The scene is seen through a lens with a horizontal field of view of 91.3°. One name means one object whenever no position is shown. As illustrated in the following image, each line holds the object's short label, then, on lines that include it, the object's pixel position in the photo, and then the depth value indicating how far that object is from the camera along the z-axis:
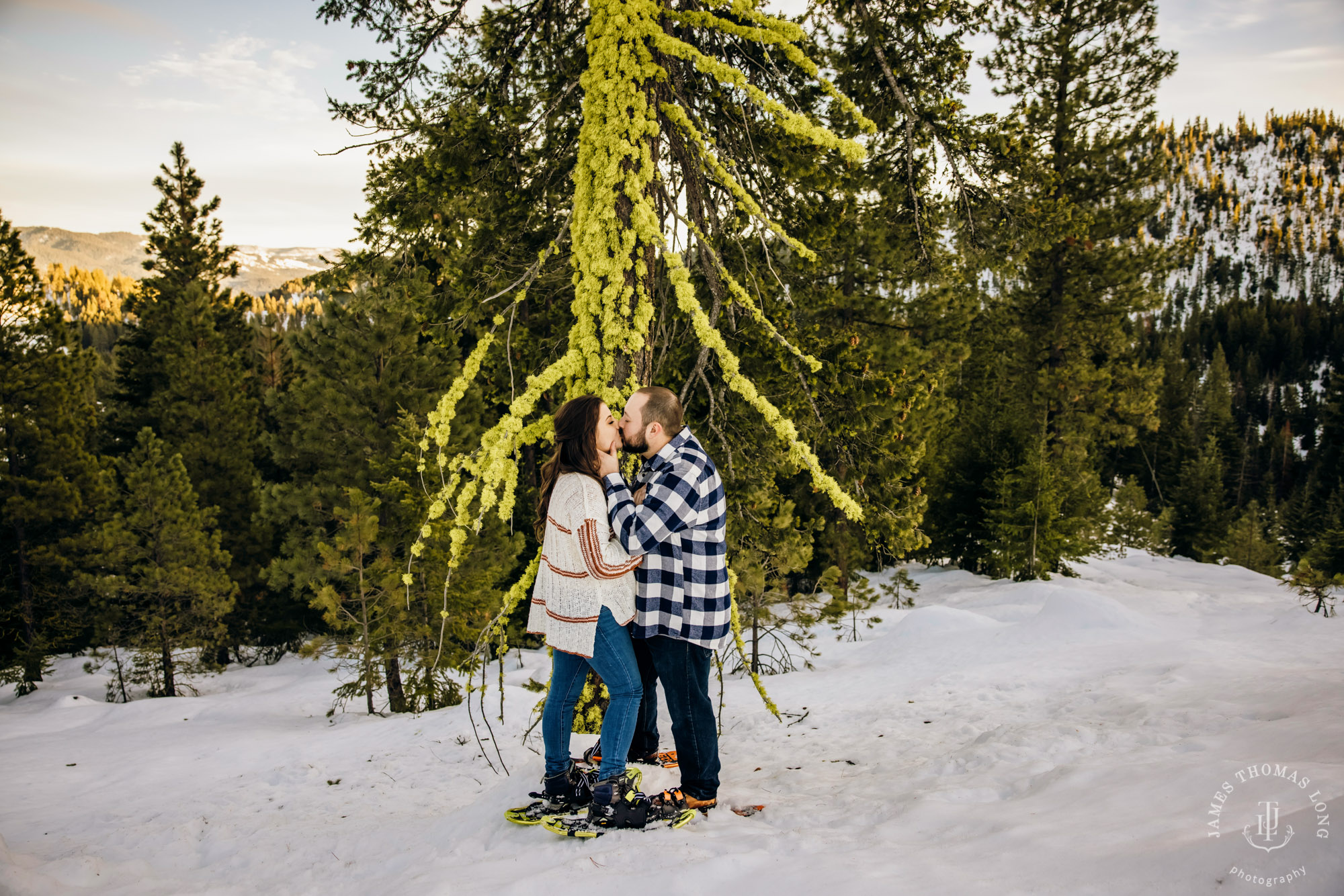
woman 3.12
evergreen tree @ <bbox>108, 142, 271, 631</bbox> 19.06
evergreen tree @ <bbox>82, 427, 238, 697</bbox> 14.78
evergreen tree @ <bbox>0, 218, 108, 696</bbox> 16.30
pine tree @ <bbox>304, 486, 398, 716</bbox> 11.00
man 3.10
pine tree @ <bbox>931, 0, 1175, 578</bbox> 15.55
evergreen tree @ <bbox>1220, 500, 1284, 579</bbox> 29.89
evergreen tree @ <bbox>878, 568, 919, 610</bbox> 13.02
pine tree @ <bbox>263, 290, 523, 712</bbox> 11.46
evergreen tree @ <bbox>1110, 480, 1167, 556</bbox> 27.05
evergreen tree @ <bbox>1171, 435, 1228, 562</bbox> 35.66
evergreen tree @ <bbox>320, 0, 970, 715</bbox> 3.44
